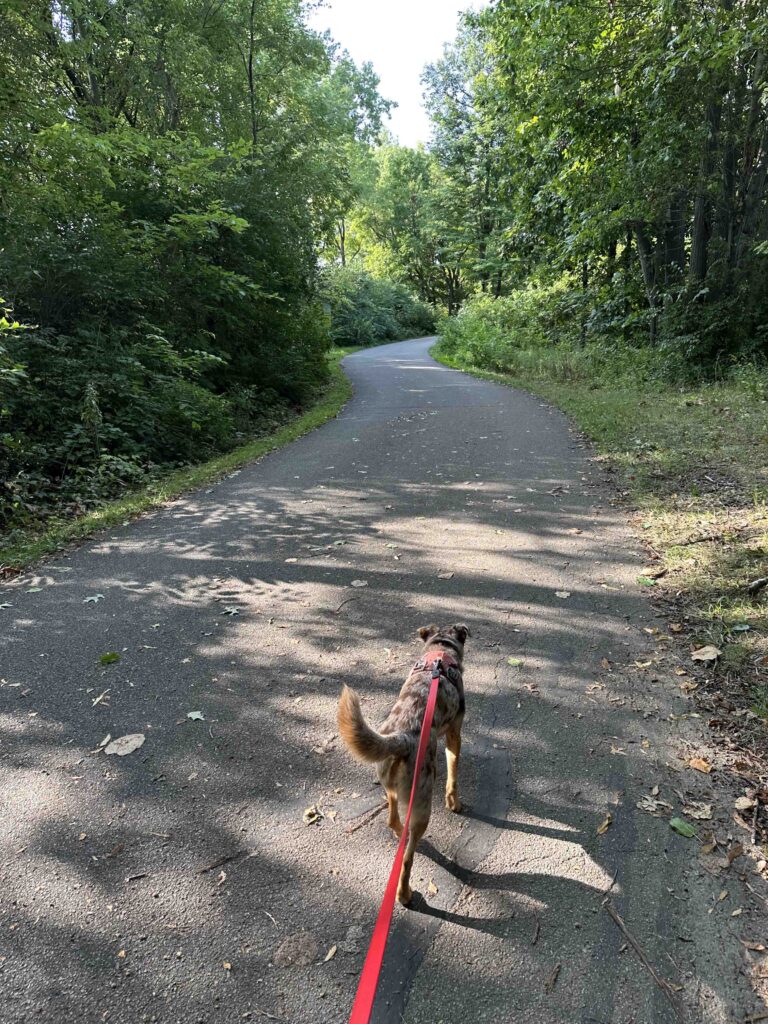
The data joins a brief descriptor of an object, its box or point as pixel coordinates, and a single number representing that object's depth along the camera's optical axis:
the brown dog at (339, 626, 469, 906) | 2.02
